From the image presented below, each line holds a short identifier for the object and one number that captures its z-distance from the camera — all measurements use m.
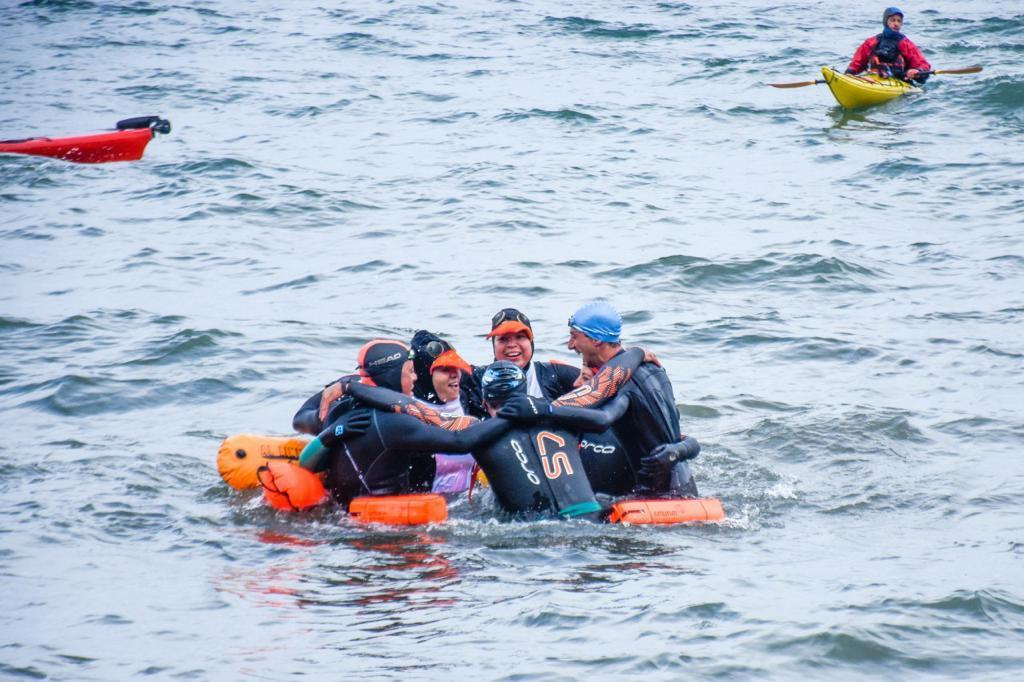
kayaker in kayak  43.37
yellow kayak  43.19
